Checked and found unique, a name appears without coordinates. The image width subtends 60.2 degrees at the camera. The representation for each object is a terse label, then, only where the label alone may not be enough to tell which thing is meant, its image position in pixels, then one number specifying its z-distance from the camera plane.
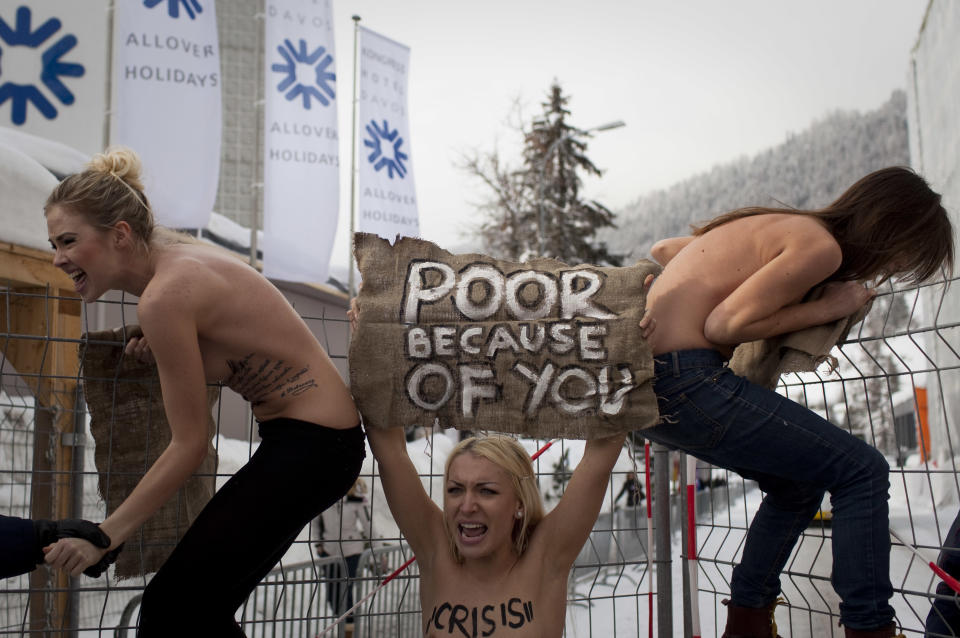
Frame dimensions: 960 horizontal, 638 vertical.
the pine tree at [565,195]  26.08
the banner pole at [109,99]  12.32
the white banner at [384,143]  13.23
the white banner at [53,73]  7.07
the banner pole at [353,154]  13.97
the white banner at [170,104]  9.77
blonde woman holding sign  2.48
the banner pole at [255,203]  14.02
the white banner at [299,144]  11.67
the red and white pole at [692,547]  3.27
